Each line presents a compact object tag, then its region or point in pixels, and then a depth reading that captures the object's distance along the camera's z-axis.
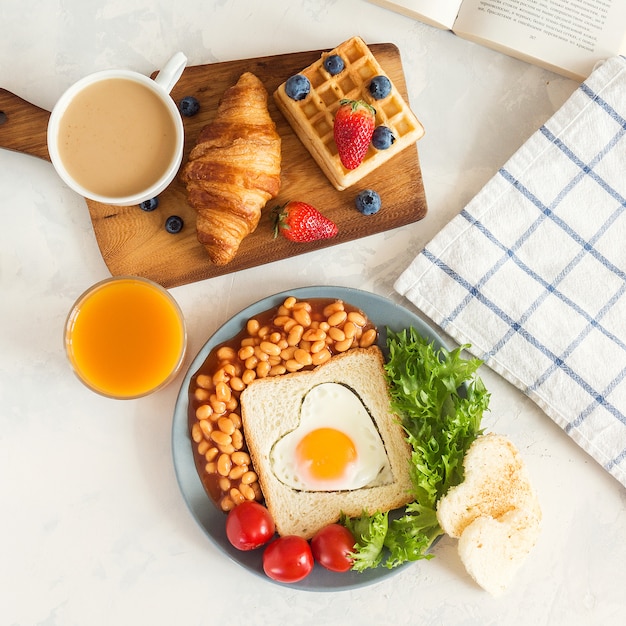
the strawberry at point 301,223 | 0.67
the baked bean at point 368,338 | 0.69
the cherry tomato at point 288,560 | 0.66
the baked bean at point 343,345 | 0.69
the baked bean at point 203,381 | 0.68
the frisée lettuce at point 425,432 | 0.67
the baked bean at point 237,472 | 0.69
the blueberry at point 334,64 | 0.66
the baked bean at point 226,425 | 0.68
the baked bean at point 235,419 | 0.69
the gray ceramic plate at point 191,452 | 0.68
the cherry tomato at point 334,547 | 0.66
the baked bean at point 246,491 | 0.69
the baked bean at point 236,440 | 0.69
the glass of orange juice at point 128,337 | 0.66
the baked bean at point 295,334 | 0.68
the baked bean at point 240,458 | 0.69
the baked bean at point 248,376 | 0.69
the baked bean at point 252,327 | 0.69
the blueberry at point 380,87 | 0.66
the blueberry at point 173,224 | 0.68
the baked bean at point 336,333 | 0.69
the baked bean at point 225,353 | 0.69
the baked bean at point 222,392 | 0.68
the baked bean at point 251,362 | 0.69
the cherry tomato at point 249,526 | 0.66
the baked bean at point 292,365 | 0.69
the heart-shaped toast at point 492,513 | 0.67
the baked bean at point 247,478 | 0.69
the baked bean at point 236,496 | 0.68
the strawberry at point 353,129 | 0.64
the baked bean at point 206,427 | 0.68
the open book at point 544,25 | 0.70
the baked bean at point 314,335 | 0.68
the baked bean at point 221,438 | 0.68
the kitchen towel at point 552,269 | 0.70
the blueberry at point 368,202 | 0.69
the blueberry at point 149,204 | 0.68
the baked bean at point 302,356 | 0.69
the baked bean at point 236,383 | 0.69
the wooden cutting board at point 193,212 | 0.69
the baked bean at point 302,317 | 0.69
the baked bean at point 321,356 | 0.69
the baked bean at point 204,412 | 0.68
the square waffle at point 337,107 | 0.67
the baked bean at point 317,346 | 0.69
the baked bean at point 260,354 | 0.69
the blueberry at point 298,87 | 0.66
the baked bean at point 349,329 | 0.69
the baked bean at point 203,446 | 0.69
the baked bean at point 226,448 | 0.68
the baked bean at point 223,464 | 0.68
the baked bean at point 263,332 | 0.69
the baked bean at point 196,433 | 0.68
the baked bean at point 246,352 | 0.68
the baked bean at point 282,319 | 0.69
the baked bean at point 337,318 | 0.69
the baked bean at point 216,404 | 0.68
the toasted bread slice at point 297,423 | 0.69
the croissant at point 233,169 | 0.65
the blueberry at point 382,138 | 0.66
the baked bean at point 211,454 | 0.68
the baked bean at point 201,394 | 0.68
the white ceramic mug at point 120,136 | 0.64
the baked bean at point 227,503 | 0.69
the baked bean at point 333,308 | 0.69
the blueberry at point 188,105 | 0.68
